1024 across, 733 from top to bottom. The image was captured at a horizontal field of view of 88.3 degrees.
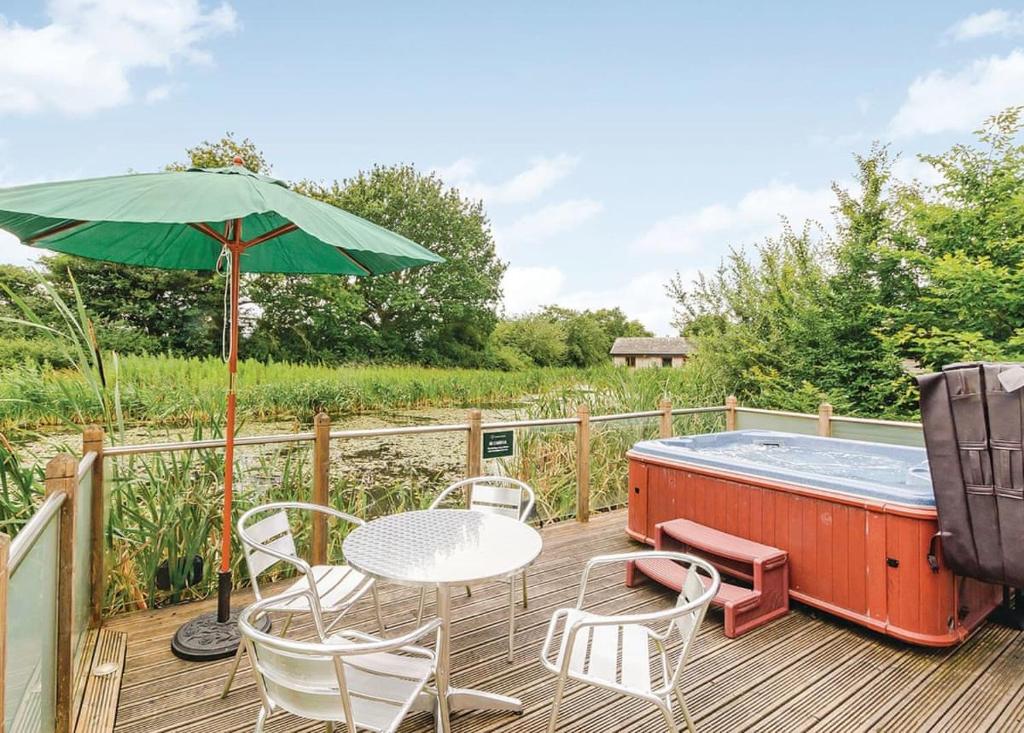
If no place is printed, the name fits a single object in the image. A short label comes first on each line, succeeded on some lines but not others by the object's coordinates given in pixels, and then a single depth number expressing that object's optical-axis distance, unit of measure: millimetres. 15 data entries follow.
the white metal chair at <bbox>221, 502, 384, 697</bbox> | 2127
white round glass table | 1921
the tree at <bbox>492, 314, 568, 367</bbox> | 23094
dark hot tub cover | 2396
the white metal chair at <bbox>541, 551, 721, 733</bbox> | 1645
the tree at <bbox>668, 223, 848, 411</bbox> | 7559
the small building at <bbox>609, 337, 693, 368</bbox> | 38125
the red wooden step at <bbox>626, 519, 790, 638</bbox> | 2922
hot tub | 2695
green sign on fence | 4293
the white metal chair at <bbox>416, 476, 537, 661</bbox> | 3021
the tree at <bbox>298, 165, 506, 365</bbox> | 17953
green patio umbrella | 1885
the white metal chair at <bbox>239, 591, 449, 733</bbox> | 1333
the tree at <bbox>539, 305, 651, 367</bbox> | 28938
